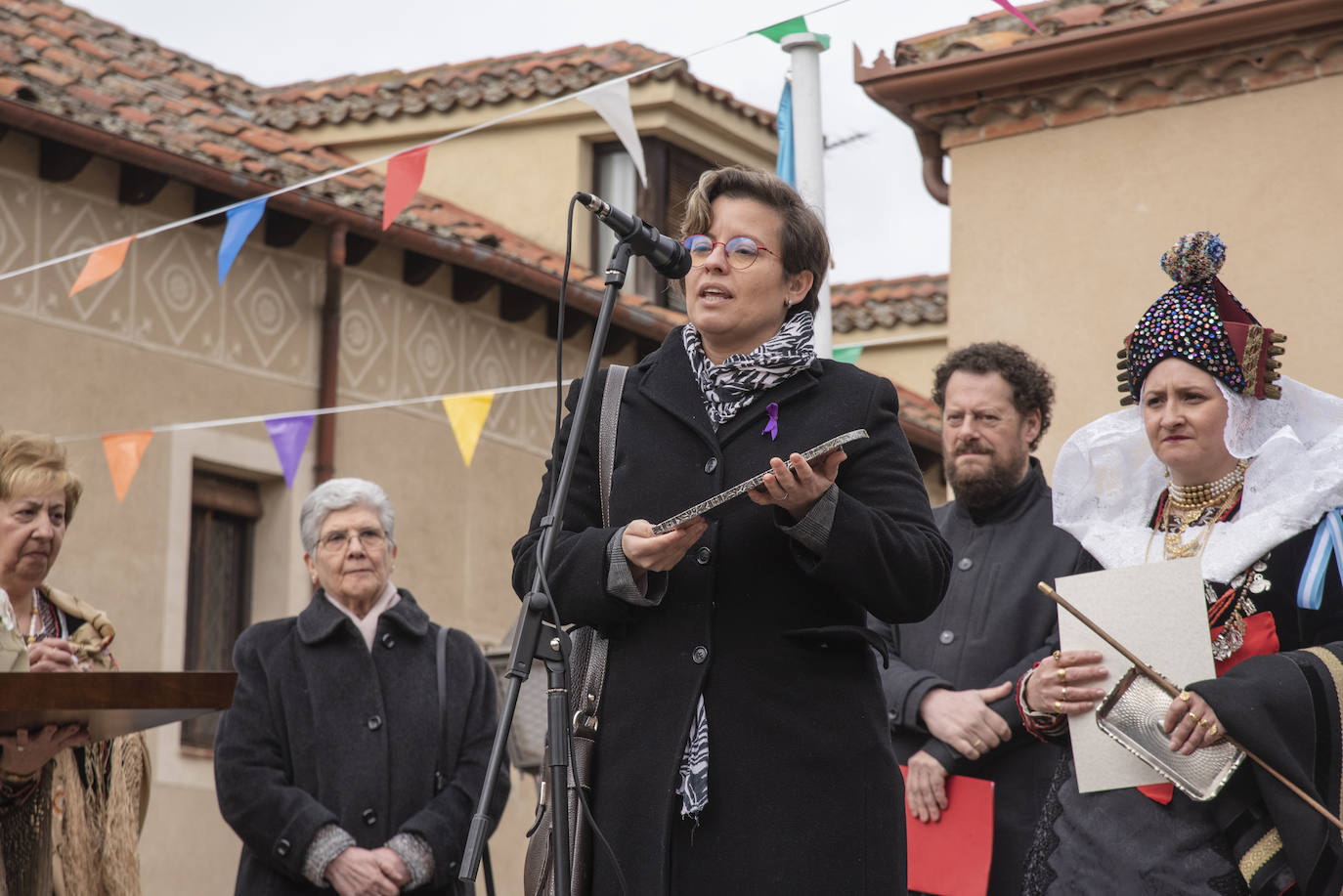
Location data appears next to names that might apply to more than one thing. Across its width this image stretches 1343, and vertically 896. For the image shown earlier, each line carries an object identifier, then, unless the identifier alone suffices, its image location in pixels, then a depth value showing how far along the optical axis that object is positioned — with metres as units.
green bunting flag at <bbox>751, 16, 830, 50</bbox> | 6.97
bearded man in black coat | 4.63
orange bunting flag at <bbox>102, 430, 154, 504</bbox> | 10.22
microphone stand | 2.97
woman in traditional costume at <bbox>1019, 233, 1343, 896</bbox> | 3.63
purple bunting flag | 10.50
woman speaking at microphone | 3.07
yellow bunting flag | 9.96
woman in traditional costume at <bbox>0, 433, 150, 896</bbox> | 4.76
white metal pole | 7.09
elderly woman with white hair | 5.16
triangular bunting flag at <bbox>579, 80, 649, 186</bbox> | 6.92
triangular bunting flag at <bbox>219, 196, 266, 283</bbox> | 7.86
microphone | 3.33
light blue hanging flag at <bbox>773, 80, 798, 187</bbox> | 7.22
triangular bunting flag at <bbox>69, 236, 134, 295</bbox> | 8.74
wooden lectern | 4.07
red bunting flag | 7.32
